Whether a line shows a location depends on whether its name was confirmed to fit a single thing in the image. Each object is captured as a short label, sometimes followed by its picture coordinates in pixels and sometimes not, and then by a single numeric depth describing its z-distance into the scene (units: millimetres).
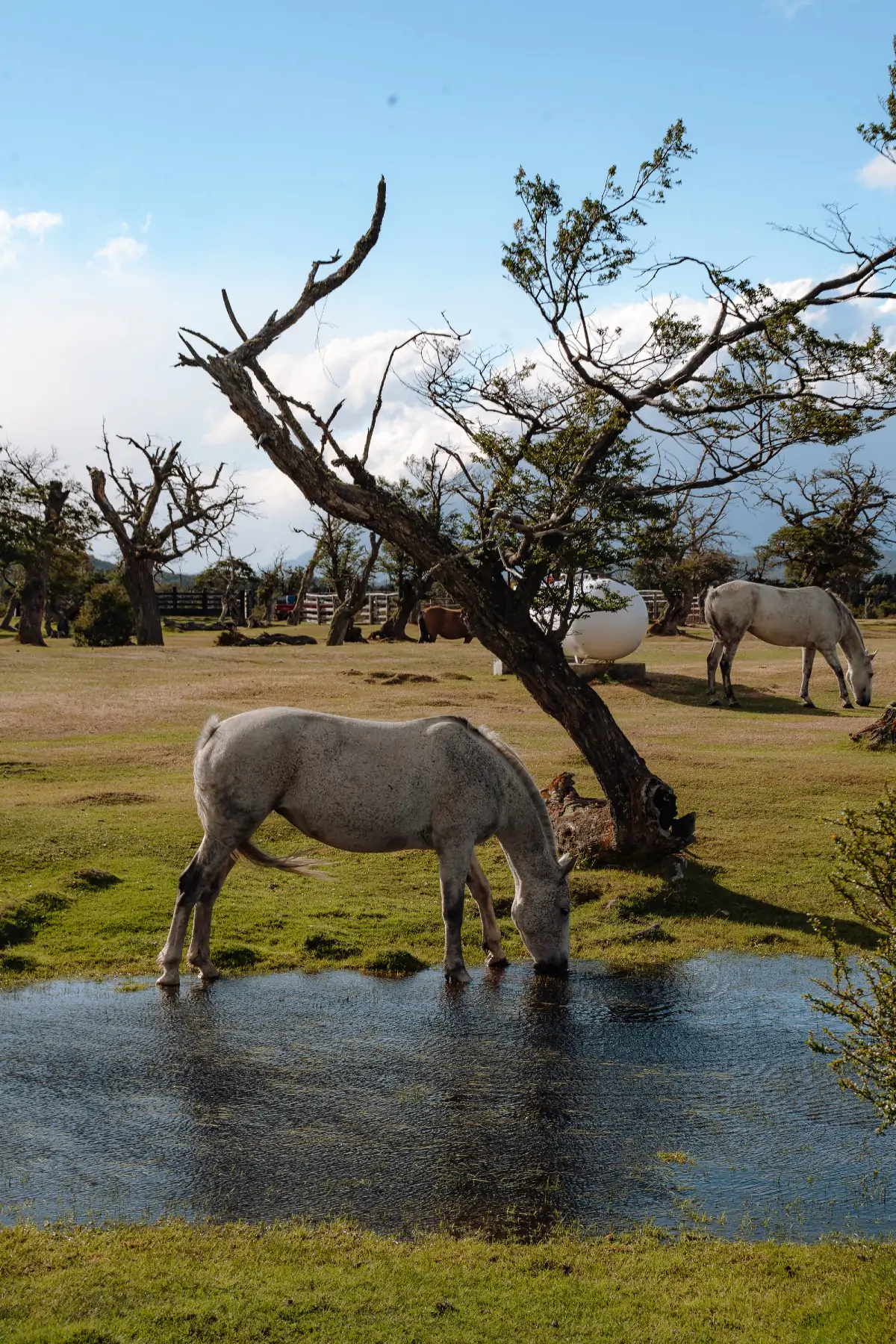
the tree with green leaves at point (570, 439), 12977
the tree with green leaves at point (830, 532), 43531
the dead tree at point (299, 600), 62062
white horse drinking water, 9781
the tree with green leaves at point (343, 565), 45688
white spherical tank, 29016
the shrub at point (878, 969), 5574
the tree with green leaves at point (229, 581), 67562
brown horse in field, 46219
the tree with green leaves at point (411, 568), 43719
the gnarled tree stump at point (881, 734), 19422
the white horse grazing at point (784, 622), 26297
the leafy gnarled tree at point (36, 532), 44219
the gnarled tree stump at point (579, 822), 13680
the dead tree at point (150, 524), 46375
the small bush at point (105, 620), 45312
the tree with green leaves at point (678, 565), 15757
